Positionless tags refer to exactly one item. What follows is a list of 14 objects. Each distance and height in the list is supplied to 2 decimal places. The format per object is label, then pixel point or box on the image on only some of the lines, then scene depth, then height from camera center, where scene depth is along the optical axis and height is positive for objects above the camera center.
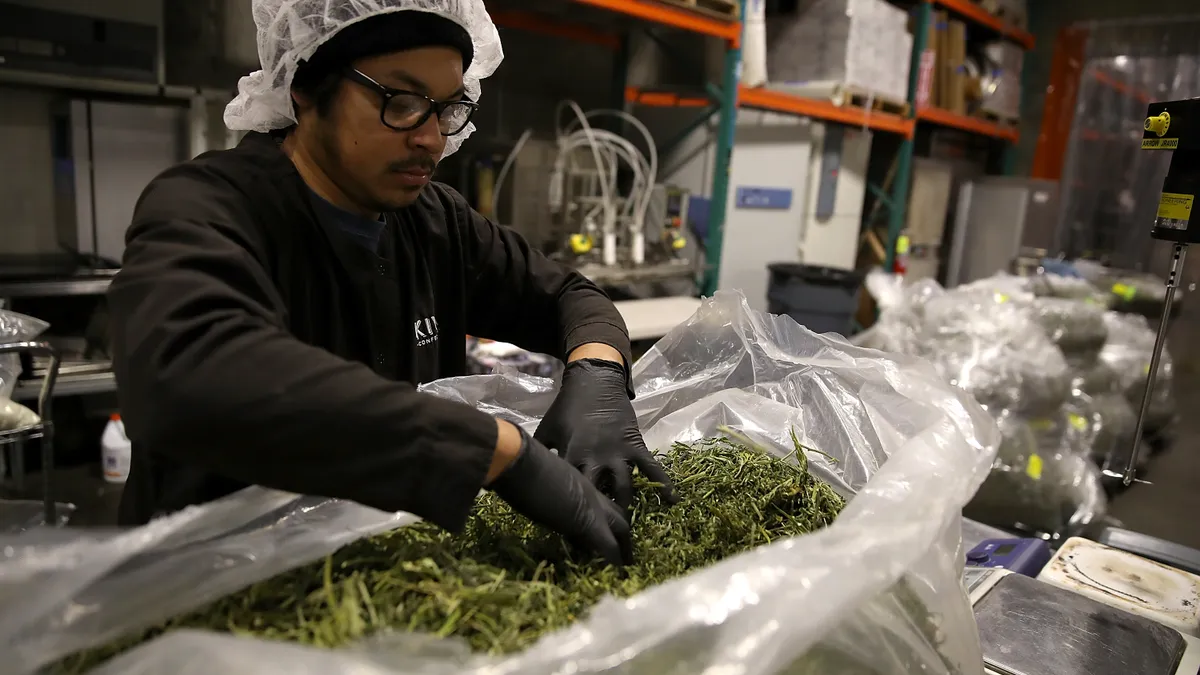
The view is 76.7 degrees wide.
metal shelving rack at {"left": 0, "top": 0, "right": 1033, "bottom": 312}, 2.52 +0.43
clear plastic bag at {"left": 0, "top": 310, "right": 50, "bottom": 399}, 1.83 -0.45
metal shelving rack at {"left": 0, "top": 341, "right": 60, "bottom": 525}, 1.74 -0.66
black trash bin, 3.16 -0.37
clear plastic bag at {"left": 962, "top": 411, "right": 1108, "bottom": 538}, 2.30 -0.82
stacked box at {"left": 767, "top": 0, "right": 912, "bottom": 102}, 3.32 +0.73
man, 0.60 -0.16
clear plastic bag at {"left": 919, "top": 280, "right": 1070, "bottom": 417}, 2.47 -0.45
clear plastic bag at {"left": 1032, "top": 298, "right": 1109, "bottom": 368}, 2.71 -0.36
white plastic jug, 2.56 -0.99
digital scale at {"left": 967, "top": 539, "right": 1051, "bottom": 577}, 1.23 -0.55
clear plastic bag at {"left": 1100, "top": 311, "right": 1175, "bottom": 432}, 3.00 -0.52
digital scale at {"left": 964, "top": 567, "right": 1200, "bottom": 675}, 0.92 -0.52
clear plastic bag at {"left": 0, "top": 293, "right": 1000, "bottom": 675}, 0.52 -0.31
